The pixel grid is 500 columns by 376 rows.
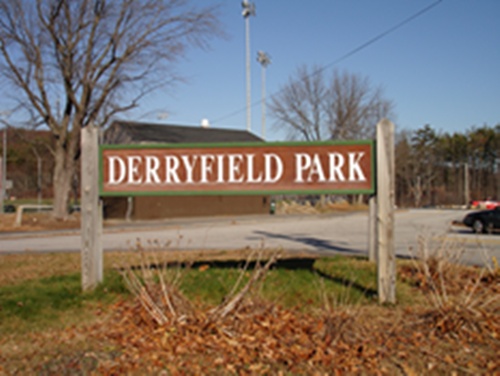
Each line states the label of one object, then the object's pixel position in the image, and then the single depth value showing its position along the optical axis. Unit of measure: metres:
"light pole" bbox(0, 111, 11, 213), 31.39
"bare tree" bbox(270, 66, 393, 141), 49.22
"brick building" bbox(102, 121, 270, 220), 32.03
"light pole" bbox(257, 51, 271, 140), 54.81
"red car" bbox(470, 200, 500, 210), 46.06
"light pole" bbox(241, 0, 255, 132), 42.91
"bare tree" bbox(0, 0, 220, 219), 24.19
